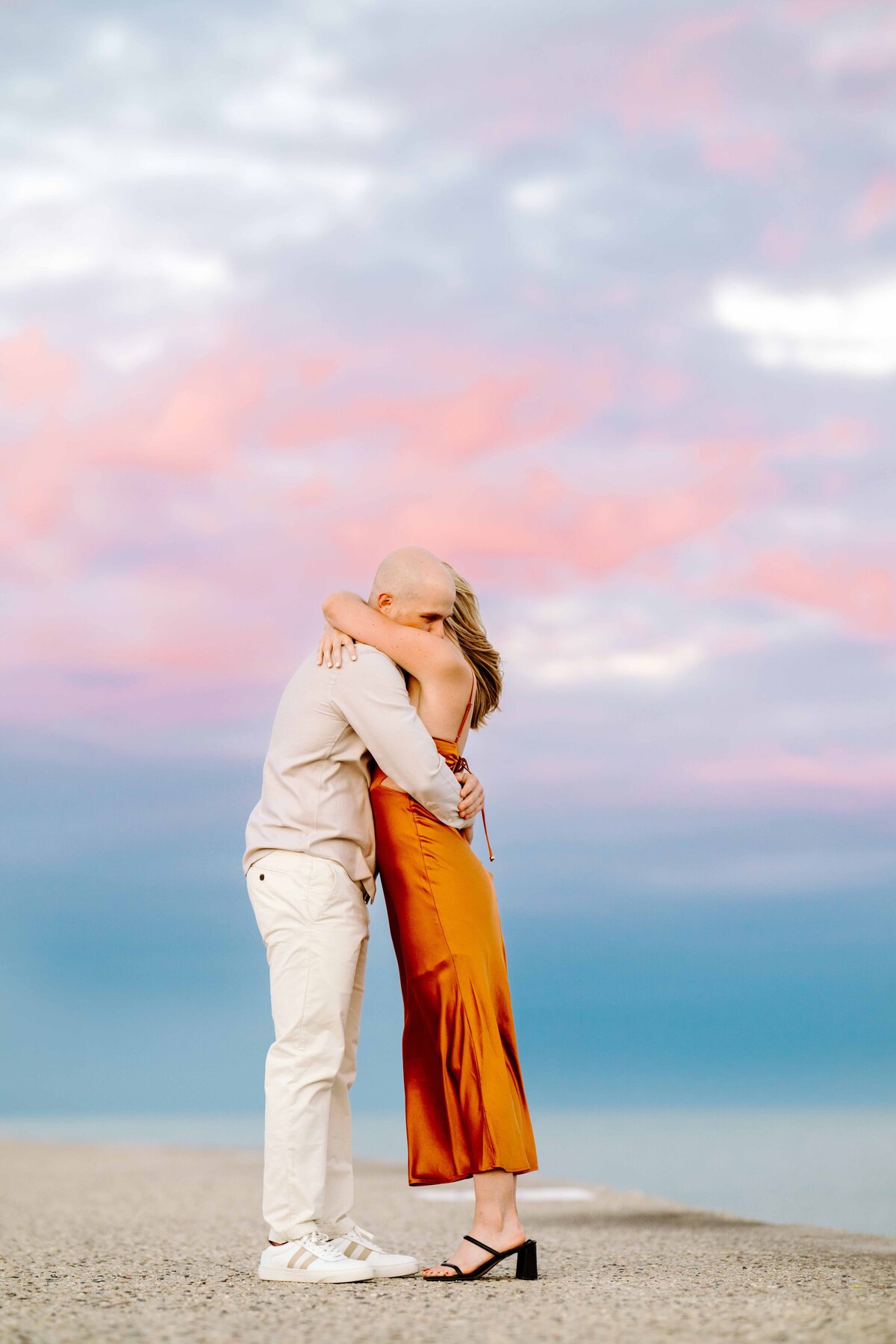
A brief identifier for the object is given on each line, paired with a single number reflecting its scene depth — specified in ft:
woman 15.07
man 14.65
